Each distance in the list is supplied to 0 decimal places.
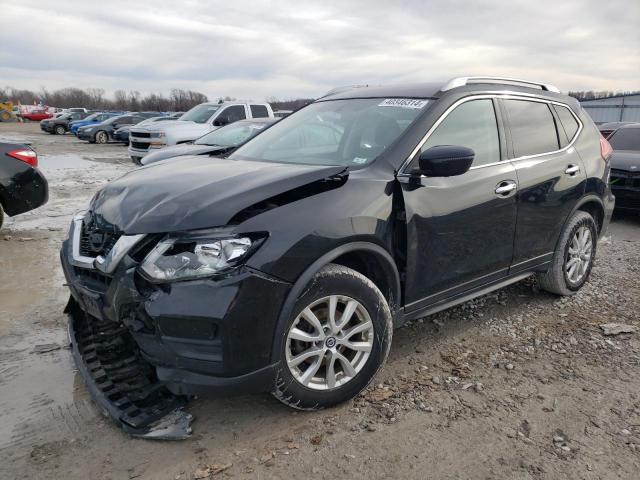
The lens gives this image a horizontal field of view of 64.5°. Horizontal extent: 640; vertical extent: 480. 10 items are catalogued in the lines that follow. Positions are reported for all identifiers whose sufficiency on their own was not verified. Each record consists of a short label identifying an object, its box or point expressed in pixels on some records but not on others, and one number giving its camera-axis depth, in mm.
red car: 56438
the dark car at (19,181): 6168
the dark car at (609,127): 9875
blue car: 31953
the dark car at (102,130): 26922
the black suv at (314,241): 2393
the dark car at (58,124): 36500
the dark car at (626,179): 7770
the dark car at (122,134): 25750
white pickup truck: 13258
